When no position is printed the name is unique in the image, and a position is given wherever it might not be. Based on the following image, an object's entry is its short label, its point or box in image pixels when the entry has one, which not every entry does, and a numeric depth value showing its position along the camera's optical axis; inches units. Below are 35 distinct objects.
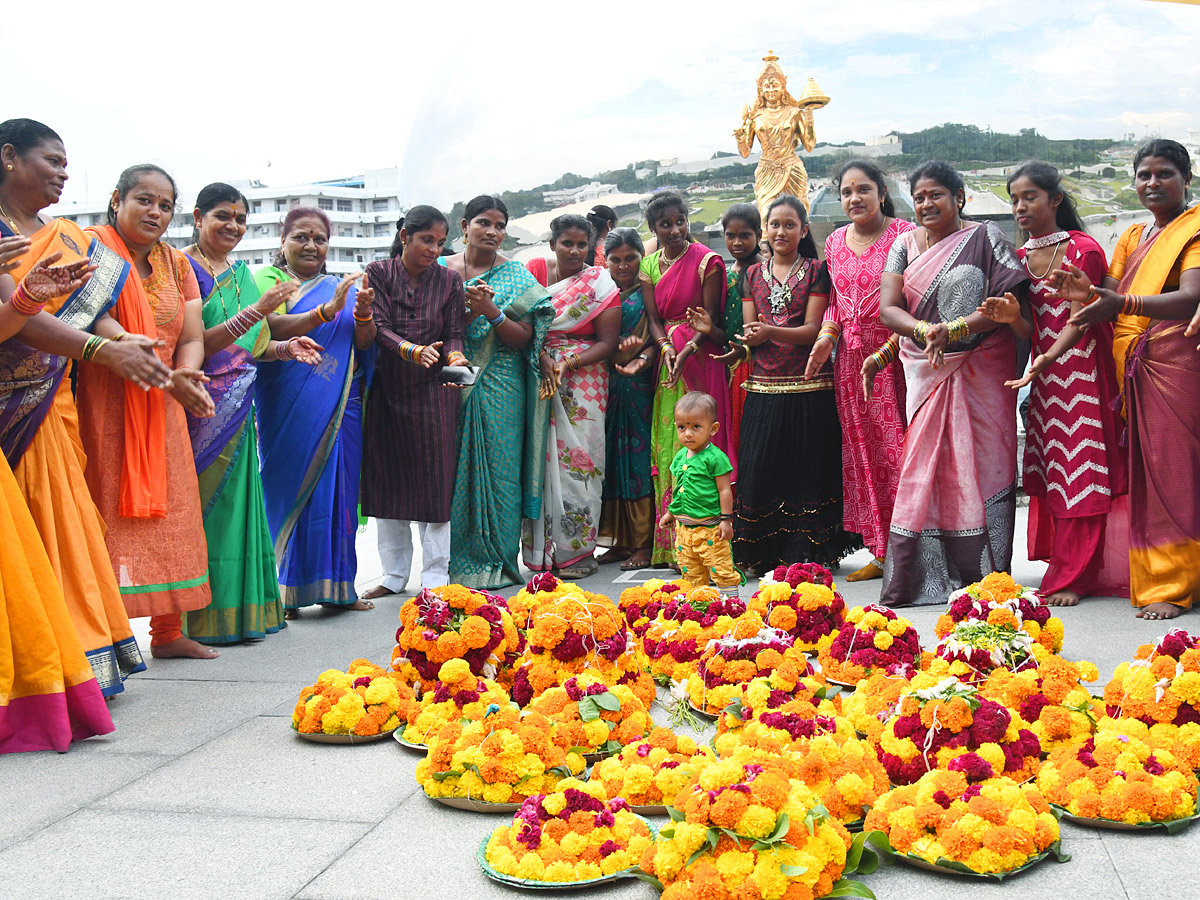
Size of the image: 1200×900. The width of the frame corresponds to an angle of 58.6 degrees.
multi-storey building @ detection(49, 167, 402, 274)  1368.1
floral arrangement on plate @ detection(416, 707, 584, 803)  112.7
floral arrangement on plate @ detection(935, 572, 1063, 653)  154.3
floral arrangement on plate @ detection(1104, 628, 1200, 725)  119.0
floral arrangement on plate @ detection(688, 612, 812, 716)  139.3
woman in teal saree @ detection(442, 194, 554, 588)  242.2
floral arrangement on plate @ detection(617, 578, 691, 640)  172.2
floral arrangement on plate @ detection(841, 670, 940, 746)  122.9
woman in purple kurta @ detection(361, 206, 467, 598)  232.8
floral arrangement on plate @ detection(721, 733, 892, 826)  98.7
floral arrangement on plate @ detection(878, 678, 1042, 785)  110.3
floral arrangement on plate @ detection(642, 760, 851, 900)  85.3
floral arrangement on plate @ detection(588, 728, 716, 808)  108.2
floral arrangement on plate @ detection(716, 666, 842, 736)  122.3
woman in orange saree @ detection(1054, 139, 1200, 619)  199.3
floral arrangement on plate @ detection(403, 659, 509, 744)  130.6
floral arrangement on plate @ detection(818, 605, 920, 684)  150.0
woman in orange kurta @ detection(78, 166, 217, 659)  172.7
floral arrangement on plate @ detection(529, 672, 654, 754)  126.3
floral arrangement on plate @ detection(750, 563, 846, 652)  162.9
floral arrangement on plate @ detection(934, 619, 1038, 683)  136.1
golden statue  520.7
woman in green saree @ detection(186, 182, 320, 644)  196.2
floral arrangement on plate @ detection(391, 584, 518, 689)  145.5
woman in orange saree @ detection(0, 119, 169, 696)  149.9
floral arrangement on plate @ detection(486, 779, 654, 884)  95.3
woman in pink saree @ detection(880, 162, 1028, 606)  208.5
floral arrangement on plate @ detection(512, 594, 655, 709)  142.6
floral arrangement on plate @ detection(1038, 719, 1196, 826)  102.3
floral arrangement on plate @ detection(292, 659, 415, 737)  138.0
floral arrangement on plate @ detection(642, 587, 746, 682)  156.0
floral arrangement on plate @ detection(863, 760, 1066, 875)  94.3
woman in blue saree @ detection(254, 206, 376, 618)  219.5
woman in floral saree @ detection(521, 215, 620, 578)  255.3
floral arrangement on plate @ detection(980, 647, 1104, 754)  119.6
